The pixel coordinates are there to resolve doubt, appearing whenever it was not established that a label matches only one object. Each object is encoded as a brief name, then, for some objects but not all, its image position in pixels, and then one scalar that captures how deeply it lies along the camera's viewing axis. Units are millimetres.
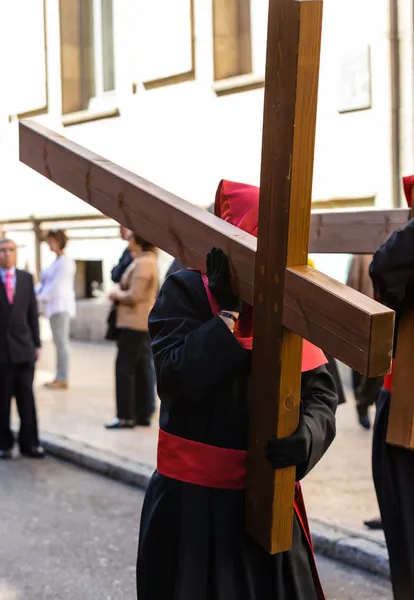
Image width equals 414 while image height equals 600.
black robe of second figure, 3383
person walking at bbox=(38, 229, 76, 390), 10641
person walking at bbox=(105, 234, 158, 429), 8148
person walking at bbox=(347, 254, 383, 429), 7719
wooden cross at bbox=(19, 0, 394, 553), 2045
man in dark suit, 7418
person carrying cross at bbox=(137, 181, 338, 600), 2487
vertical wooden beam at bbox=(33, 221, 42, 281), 16078
